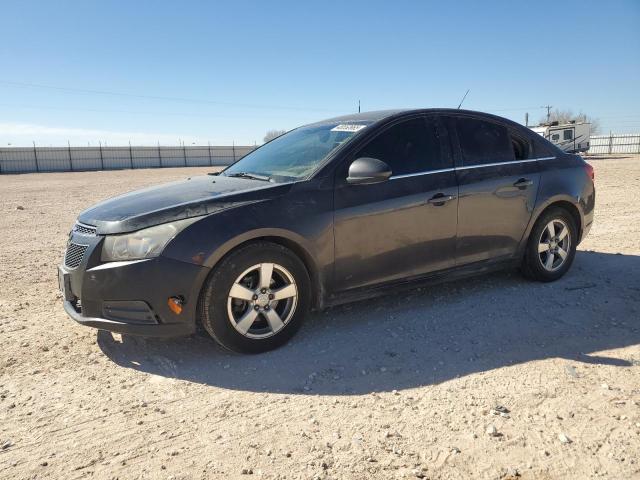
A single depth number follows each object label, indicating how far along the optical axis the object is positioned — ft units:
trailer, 109.81
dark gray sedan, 10.82
